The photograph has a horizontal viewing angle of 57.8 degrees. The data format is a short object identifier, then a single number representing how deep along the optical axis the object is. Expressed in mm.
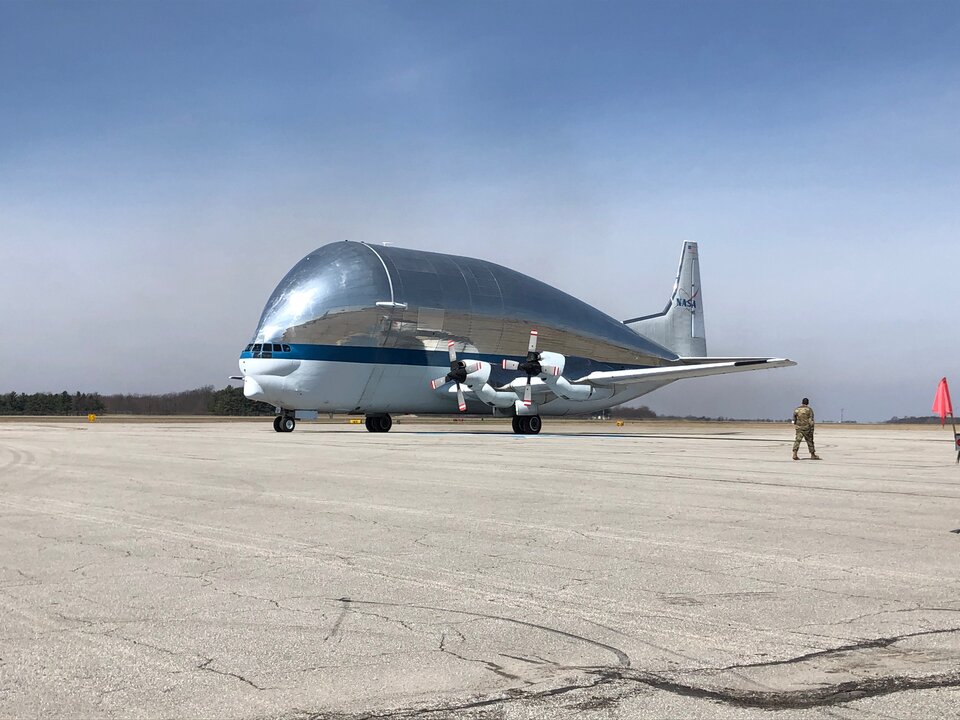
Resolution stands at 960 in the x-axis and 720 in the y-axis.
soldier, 24547
